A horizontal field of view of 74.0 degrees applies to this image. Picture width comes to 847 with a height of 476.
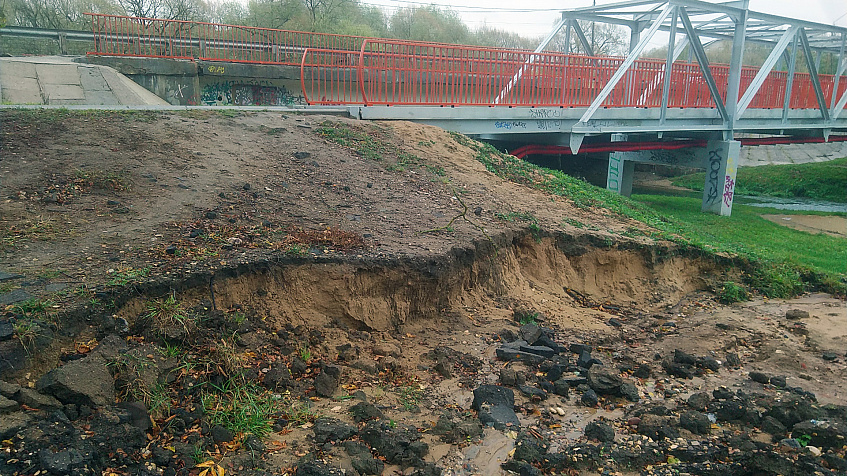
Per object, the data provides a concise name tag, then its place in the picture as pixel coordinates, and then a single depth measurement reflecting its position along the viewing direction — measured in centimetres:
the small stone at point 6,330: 423
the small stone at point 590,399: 581
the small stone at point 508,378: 599
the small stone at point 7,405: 377
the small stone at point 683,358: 699
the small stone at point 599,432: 513
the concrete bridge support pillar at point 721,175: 1844
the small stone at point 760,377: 668
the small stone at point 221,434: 441
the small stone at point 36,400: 392
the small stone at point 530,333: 699
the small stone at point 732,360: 718
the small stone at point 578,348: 696
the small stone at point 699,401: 584
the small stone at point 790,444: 512
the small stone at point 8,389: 389
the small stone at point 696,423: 536
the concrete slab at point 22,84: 1226
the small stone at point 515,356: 652
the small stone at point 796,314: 886
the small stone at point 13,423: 361
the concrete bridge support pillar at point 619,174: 2094
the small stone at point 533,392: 582
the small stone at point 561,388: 595
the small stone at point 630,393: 598
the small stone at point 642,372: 662
